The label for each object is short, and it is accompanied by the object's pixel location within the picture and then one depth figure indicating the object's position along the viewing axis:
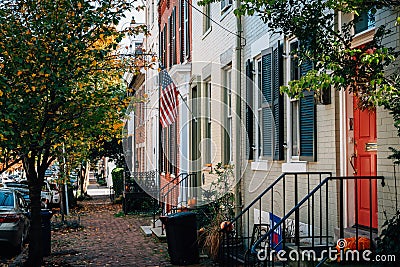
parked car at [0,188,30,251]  15.12
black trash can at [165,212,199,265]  12.20
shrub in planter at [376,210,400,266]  6.22
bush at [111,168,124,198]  34.88
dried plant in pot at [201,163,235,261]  12.15
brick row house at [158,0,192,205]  18.92
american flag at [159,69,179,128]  18.55
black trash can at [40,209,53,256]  14.23
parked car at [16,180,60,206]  29.70
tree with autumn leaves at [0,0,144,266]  10.45
